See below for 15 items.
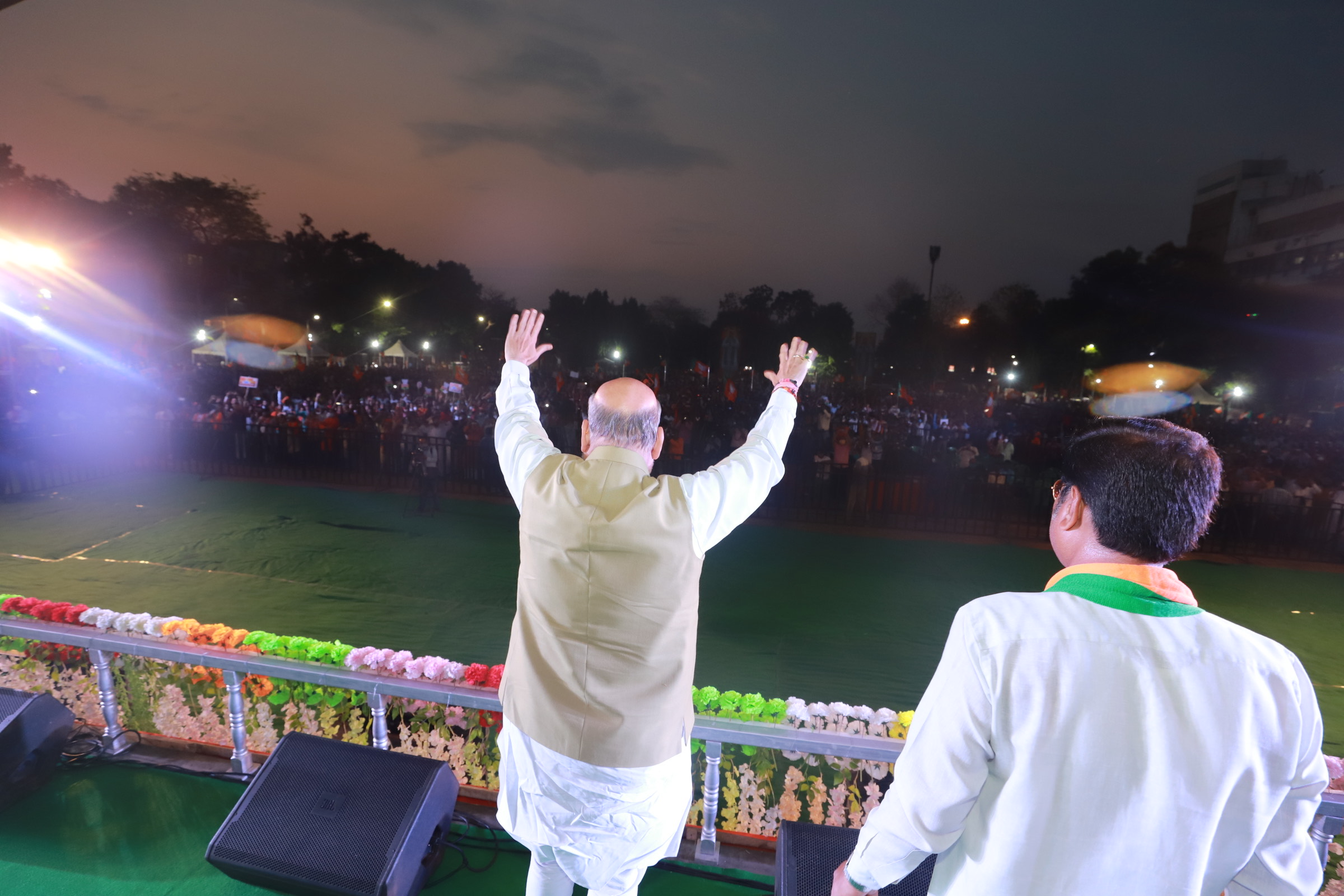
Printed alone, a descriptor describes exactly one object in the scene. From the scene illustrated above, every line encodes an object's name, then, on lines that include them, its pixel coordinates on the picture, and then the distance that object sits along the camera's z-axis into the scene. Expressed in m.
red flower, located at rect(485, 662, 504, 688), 3.34
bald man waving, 1.85
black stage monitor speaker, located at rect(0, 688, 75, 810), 3.19
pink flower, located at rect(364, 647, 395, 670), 3.48
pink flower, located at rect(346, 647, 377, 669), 3.47
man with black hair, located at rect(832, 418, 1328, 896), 1.17
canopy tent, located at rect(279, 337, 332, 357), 32.94
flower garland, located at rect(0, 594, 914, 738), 3.25
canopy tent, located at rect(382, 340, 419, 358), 38.62
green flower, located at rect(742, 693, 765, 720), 3.18
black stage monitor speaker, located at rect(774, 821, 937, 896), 2.44
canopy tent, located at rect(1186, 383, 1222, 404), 24.06
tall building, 37.16
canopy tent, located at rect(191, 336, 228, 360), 31.17
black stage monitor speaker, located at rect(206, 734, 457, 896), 2.60
